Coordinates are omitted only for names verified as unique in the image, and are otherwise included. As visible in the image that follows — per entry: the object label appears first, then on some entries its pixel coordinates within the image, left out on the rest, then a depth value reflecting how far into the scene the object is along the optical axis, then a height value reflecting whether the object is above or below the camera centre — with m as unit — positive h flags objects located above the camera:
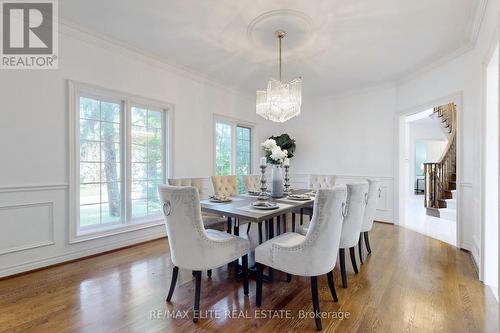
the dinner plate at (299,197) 2.79 -0.39
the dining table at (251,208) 2.09 -0.42
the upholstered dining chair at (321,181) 3.85 -0.26
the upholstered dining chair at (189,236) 1.83 -0.56
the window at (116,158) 3.11 +0.09
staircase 5.38 -0.38
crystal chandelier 3.13 +0.86
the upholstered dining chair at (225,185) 3.63 -0.32
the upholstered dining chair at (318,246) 1.79 -0.63
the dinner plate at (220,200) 2.76 -0.41
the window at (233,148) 5.01 +0.36
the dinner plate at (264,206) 2.29 -0.40
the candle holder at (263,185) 3.16 -0.27
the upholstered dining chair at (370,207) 2.81 -0.50
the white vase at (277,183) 3.06 -0.23
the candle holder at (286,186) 3.51 -0.32
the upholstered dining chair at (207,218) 3.01 -0.68
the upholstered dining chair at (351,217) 2.32 -0.51
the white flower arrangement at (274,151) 2.98 +0.17
